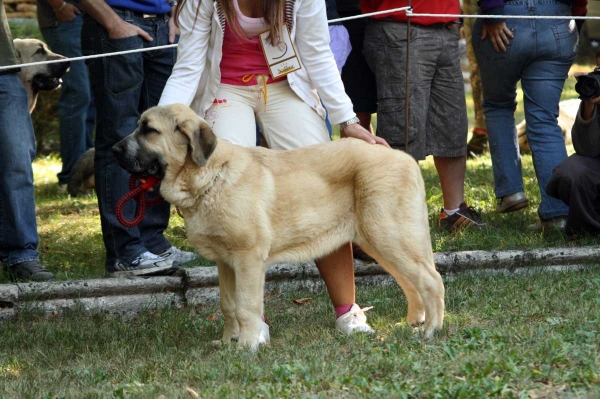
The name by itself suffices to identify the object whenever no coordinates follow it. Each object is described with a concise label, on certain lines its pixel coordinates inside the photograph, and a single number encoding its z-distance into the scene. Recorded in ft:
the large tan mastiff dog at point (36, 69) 47.09
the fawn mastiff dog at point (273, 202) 29.66
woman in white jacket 32.94
